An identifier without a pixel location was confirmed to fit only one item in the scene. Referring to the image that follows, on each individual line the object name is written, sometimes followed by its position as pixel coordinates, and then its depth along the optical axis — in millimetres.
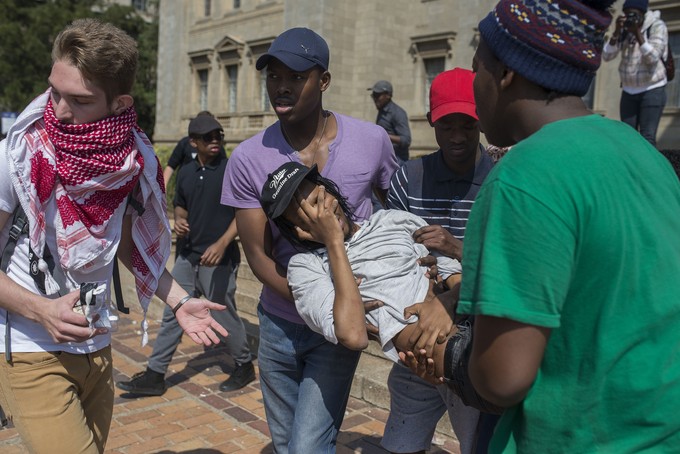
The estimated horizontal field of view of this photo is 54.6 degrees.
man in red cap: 3211
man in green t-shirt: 1419
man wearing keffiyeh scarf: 2451
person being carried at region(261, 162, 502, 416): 2457
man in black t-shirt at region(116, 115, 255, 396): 5871
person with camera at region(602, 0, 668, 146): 7281
